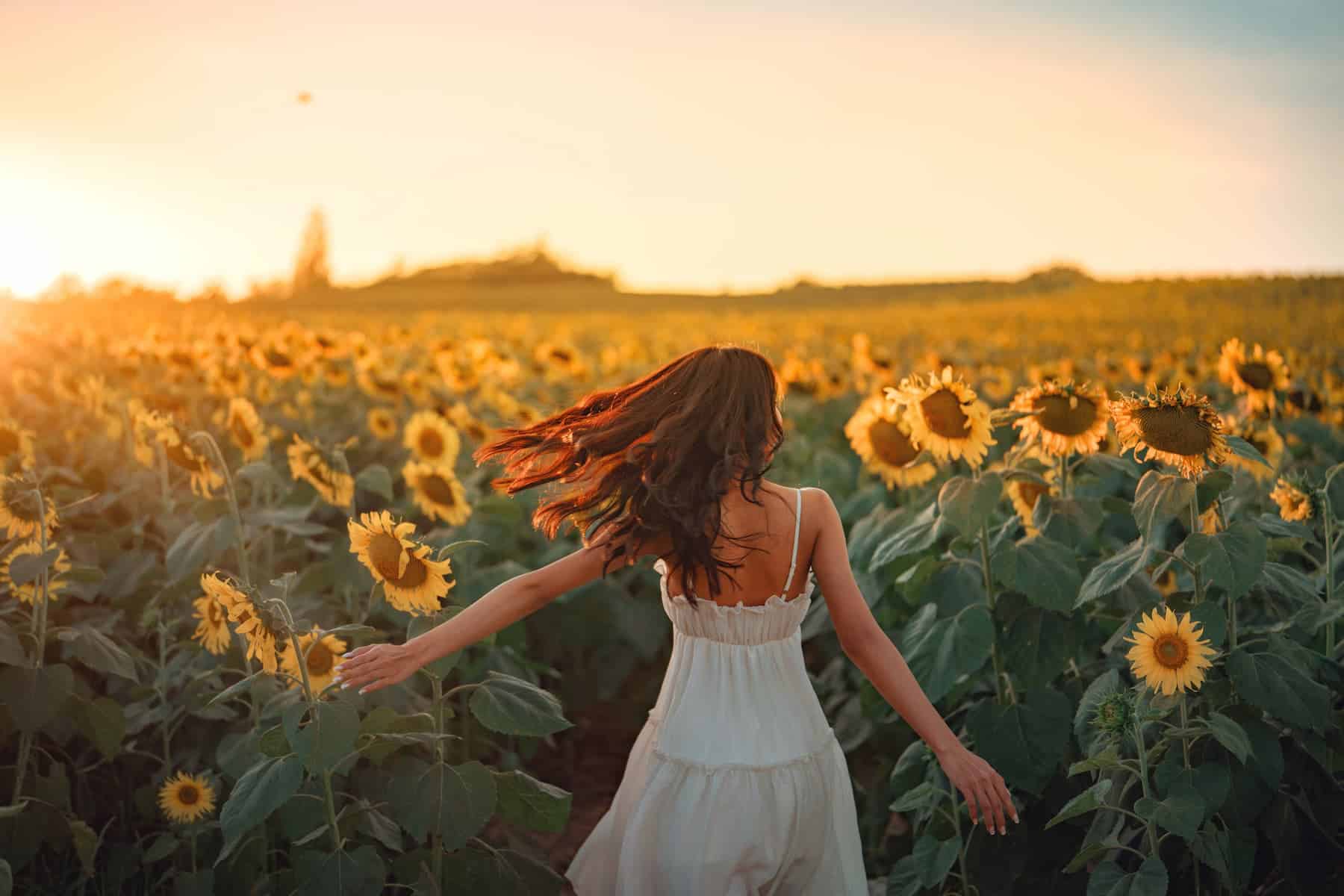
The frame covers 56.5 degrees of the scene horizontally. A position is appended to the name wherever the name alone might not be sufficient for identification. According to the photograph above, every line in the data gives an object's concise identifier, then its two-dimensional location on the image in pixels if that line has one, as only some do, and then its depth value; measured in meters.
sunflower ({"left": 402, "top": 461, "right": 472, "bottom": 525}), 4.38
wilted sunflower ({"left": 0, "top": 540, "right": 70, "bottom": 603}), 3.32
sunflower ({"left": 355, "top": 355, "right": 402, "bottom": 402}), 6.96
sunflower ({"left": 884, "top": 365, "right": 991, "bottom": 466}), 3.48
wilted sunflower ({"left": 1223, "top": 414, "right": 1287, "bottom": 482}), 4.29
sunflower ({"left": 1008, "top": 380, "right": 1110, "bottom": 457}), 3.45
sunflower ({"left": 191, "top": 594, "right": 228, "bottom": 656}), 3.23
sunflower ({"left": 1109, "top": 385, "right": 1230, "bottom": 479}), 2.97
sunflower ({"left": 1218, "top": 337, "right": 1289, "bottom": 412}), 4.29
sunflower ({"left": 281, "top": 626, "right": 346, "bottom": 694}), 3.07
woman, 2.65
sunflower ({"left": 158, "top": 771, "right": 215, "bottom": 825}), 3.42
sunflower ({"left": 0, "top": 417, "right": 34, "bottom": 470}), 4.33
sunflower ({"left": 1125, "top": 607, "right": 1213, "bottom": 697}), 2.79
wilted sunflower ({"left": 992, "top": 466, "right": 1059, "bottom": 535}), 3.62
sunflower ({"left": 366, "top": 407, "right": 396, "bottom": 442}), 6.55
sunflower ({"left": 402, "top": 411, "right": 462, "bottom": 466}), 5.45
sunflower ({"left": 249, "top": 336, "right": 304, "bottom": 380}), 6.63
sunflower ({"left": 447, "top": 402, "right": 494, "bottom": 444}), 6.03
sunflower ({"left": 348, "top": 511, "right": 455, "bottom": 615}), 2.89
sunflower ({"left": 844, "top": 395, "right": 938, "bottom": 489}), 4.21
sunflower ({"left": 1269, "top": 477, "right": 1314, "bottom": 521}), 3.49
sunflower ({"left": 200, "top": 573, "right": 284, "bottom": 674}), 2.77
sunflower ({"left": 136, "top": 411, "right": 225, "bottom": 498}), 3.77
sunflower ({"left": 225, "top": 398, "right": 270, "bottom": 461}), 4.47
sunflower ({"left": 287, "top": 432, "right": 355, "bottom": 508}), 3.98
